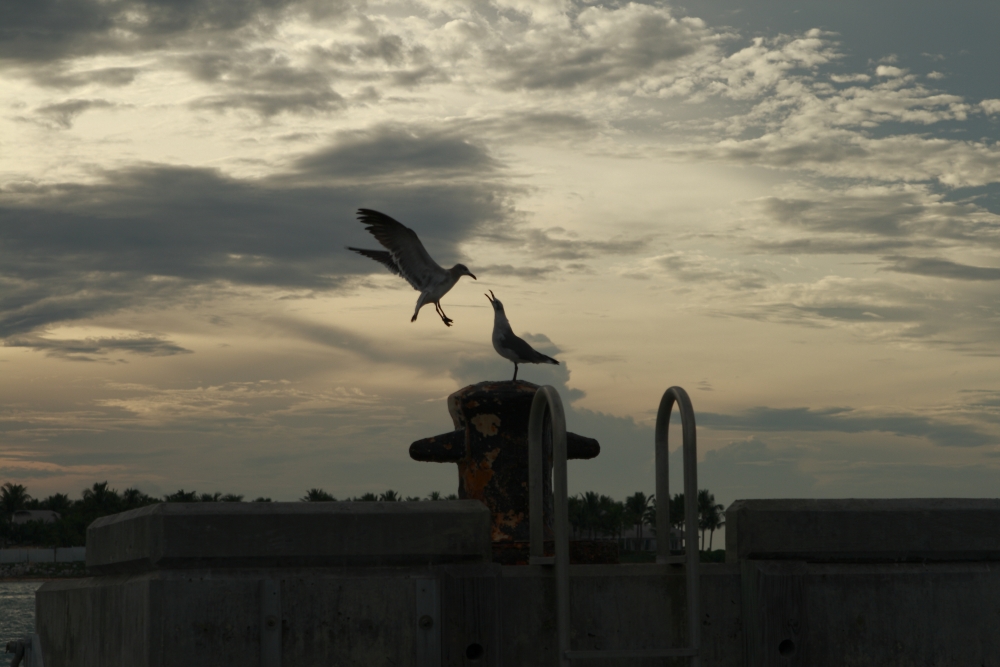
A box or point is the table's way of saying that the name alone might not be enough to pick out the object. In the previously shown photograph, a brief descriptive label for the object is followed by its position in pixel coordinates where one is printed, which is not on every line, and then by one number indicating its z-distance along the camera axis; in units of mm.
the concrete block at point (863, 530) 6156
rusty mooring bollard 7793
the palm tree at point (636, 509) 128250
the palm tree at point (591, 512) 129500
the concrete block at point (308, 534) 5617
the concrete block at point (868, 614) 5988
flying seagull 12055
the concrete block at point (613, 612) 5852
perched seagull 9391
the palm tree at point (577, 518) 119938
